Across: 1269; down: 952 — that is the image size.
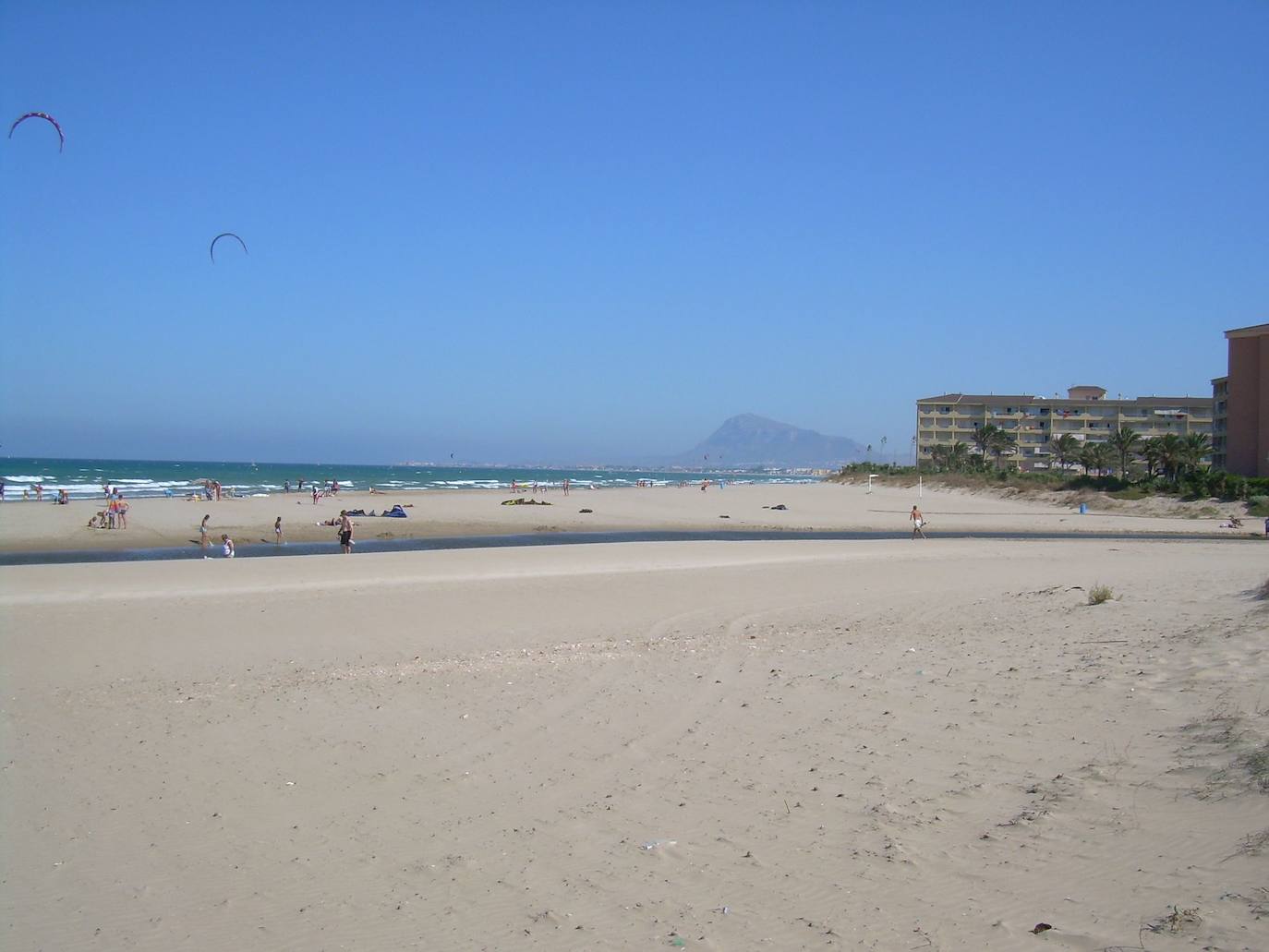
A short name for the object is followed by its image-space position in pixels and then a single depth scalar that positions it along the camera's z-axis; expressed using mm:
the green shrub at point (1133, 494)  48062
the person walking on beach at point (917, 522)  33719
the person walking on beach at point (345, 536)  26972
